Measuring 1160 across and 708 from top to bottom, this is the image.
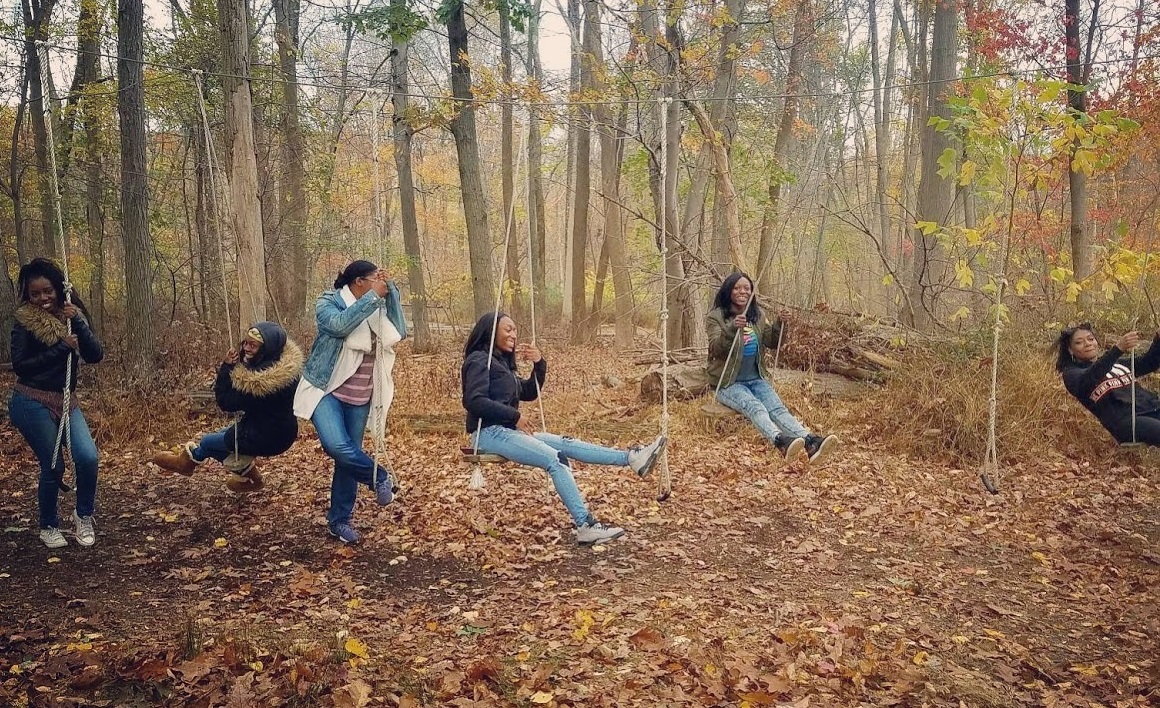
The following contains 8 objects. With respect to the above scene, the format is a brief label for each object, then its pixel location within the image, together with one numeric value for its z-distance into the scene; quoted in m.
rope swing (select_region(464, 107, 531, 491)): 5.44
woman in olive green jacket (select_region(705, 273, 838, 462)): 6.34
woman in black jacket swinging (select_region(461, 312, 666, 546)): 5.44
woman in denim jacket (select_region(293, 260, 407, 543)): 5.25
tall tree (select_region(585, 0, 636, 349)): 15.76
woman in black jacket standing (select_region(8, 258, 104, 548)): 5.12
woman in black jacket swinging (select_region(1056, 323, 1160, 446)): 6.01
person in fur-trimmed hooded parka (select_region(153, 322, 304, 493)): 5.53
